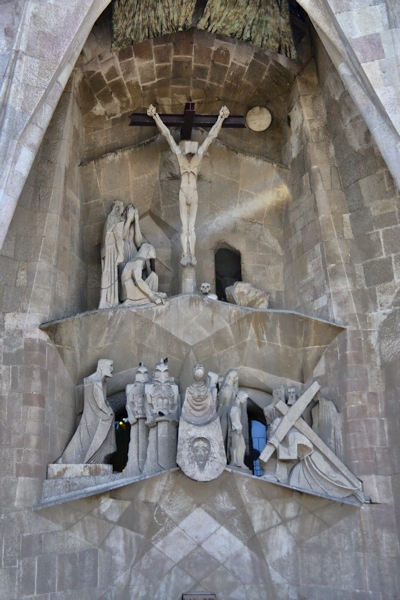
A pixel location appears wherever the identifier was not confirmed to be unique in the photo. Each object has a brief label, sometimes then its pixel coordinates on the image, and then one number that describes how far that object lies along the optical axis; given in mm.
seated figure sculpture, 11602
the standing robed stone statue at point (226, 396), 10927
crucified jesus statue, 12102
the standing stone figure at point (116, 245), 11758
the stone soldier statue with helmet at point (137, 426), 10555
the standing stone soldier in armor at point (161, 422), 10422
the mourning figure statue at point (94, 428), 10781
